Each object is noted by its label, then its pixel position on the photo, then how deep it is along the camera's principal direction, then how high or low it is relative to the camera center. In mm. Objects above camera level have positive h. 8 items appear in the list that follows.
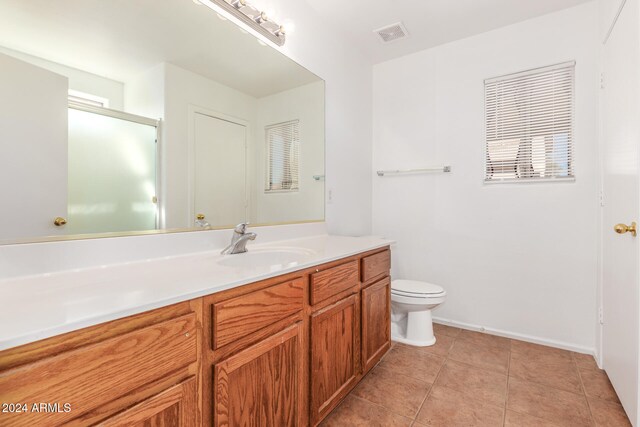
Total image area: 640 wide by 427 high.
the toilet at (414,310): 2160 -751
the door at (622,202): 1342 +53
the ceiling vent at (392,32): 2369 +1474
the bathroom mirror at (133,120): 941 +379
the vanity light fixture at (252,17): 1502 +1063
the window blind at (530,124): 2166 +669
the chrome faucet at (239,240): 1466 -137
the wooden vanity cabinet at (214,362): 575 -397
